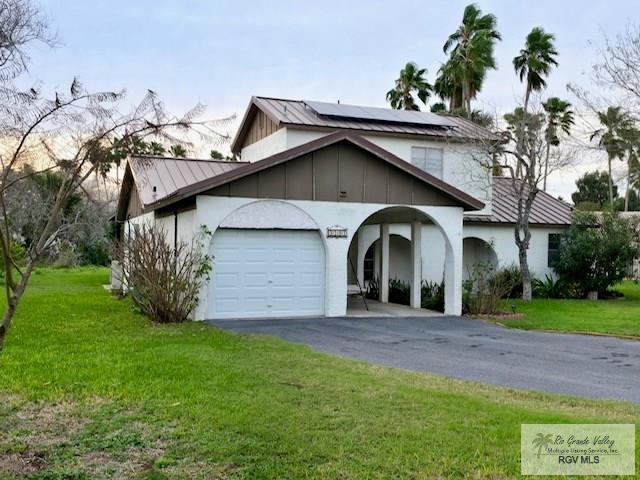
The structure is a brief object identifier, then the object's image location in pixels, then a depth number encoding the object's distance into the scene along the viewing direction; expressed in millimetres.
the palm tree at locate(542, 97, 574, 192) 20391
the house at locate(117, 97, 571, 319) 14906
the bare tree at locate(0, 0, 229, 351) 4871
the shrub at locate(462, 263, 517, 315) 17109
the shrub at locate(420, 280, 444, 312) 18141
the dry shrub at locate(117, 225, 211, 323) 13703
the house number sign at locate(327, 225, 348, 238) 15773
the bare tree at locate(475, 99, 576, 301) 19984
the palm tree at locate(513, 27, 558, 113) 25516
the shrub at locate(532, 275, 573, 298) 22844
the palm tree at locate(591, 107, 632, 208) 18875
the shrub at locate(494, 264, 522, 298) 21812
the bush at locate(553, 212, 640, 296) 22281
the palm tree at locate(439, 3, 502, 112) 36428
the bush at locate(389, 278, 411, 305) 19844
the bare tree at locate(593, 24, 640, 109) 17219
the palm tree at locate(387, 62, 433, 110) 41031
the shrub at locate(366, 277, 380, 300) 20956
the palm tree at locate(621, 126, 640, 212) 19312
